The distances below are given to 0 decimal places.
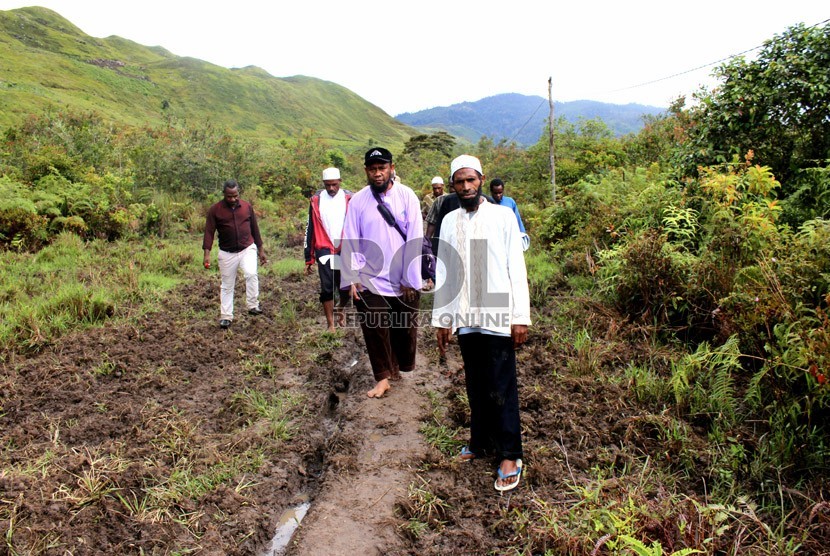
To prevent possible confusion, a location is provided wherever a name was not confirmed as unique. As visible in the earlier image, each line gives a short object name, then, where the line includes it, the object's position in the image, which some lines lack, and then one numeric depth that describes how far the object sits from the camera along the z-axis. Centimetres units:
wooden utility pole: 1420
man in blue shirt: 656
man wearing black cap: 429
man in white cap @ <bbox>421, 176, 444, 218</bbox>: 838
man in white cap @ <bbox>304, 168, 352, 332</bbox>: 591
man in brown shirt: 636
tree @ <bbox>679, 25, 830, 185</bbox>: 587
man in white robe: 303
